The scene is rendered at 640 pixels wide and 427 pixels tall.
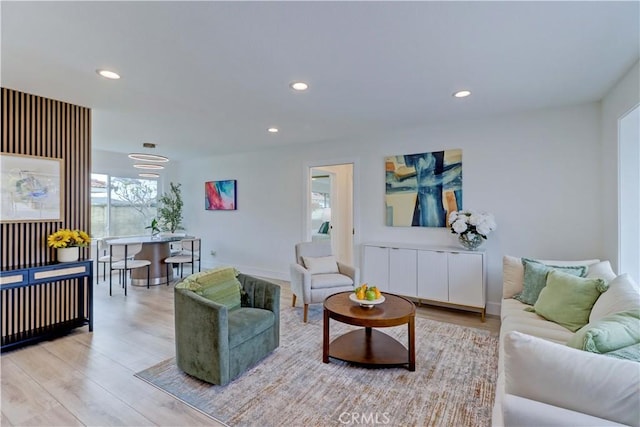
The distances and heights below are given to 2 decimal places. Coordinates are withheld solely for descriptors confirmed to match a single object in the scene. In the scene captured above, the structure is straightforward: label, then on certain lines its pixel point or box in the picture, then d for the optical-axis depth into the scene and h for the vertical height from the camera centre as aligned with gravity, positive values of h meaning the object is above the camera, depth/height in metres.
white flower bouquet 3.67 -0.15
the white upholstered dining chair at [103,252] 5.38 -0.73
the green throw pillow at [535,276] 2.76 -0.60
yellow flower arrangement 3.13 -0.26
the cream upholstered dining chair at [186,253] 5.49 -0.75
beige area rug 1.99 -1.31
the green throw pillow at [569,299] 2.26 -0.68
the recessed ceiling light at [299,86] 2.82 +1.19
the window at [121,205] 6.17 +0.19
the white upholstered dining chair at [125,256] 4.78 -0.67
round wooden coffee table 2.46 -1.11
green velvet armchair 2.26 -0.97
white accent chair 3.65 -0.79
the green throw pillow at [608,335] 1.29 -0.54
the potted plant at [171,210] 6.86 +0.08
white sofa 1.02 -0.62
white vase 3.17 -0.41
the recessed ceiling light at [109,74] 2.57 +1.19
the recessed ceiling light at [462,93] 3.01 +1.18
